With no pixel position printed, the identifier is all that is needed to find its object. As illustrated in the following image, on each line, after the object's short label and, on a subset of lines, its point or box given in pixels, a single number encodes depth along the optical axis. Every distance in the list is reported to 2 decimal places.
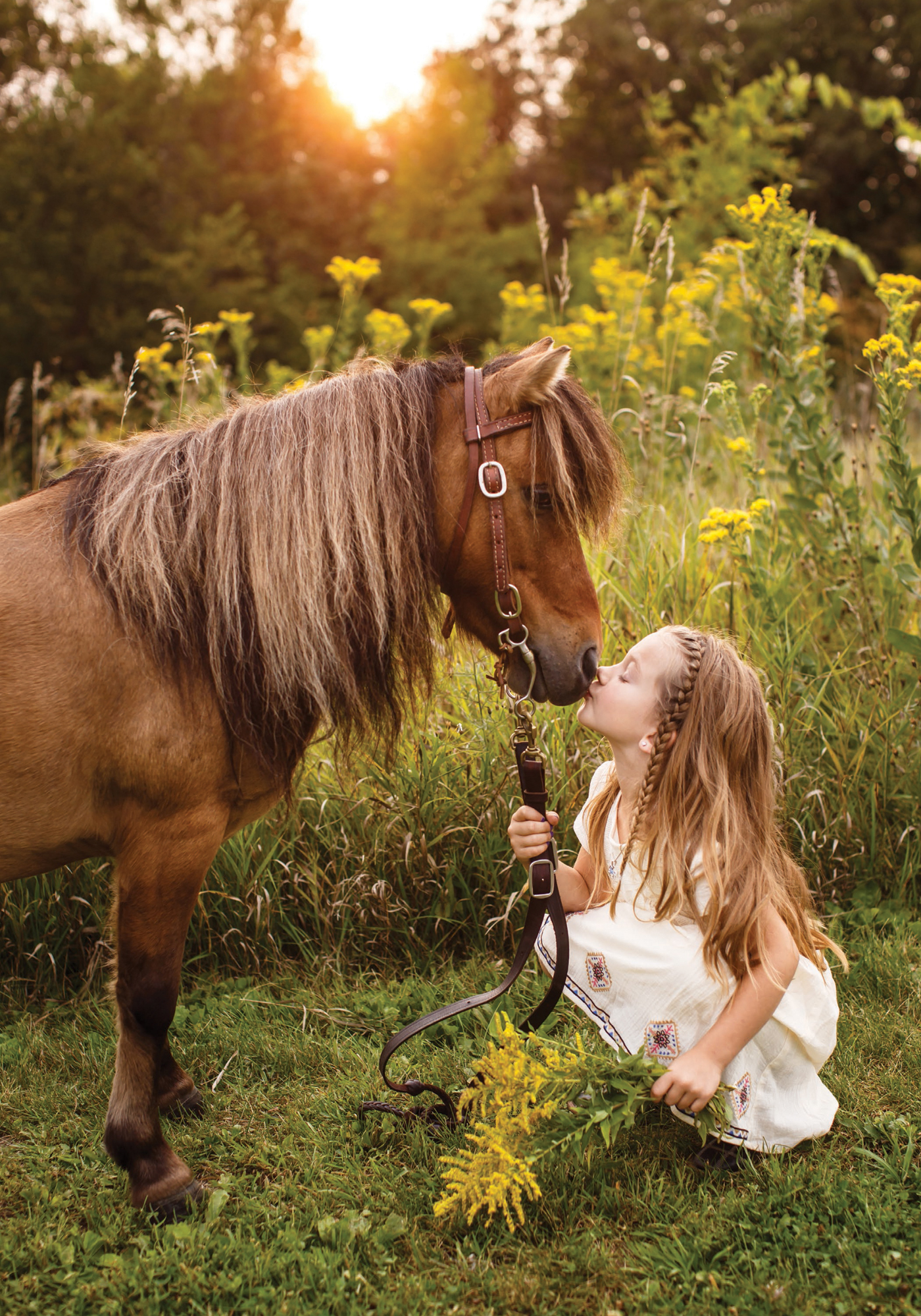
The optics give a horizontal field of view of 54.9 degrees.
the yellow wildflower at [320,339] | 5.52
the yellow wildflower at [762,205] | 3.62
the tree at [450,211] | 18.38
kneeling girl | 2.06
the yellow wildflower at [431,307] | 4.70
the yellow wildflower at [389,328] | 5.12
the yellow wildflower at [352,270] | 4.88
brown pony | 1.96
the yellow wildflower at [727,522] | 3.06
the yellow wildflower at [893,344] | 3.06
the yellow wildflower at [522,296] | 5.68
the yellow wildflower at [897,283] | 3.59
